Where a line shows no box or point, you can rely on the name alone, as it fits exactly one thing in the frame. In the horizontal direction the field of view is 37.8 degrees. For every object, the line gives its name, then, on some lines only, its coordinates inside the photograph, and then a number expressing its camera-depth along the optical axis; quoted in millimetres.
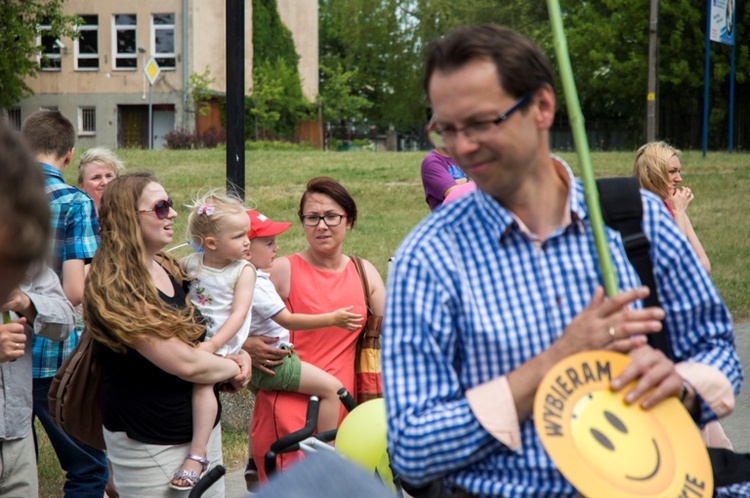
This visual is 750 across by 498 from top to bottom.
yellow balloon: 4129
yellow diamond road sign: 40156
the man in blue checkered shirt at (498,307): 2213
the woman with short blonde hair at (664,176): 6750
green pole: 2252
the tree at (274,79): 51469
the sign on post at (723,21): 29109
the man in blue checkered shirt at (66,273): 5430
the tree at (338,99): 58981
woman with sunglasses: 4473
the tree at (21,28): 27891
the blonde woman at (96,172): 6664
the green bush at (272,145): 41969
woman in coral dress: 5195
